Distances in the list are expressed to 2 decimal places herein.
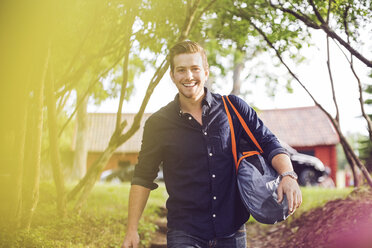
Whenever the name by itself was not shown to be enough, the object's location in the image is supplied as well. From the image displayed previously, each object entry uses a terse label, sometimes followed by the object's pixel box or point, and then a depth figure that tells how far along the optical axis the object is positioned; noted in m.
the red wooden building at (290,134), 26.83
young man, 2.82
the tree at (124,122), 6.33
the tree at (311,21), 5.89
